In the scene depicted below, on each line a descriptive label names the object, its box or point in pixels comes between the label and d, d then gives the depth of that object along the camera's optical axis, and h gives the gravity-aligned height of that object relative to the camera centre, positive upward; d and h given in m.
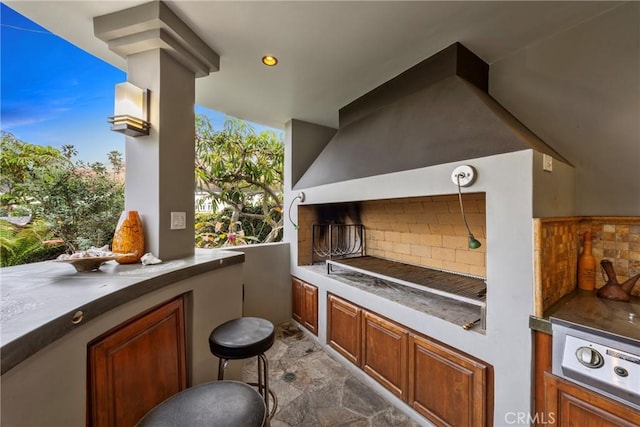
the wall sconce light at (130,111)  1.58 +0.66
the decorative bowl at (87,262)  1.25 -0.25
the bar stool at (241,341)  1.31 -0.69
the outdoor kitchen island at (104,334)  0.65 -0.46
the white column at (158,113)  1.60 +0.69
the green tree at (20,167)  2.34 +0.45
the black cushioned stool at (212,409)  0.84 -0.70
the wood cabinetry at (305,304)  2.67 -1.03
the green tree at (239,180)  3.61 +0.50
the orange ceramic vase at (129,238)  1.55 -0.16
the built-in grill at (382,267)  1.61 -0.51
